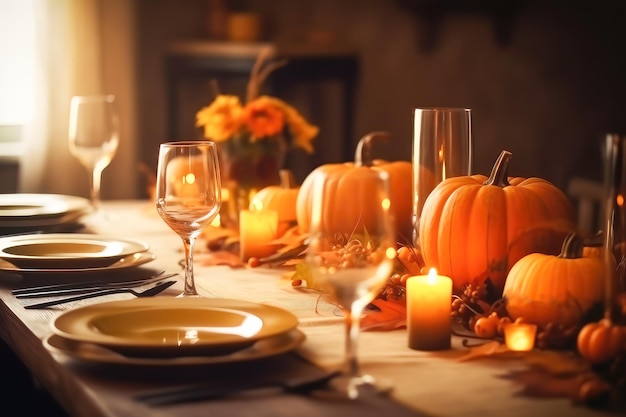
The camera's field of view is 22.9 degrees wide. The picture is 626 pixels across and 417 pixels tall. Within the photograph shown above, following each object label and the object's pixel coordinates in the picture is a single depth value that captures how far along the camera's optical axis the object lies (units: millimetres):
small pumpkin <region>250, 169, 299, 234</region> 2443
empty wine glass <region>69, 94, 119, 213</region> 2762
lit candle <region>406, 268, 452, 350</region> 1704
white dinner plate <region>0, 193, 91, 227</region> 2497
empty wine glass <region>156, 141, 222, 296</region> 1909
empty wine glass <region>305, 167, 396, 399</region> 1525
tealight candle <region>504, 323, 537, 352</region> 1711
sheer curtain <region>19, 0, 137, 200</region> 4798
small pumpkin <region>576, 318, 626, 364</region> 1590
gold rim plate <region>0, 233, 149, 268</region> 2093
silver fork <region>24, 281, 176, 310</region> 1906
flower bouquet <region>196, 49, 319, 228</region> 2667
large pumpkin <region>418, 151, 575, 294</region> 1944
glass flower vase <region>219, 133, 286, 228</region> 2665
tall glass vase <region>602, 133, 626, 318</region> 1542
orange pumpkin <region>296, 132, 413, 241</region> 2242
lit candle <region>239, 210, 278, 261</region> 2266
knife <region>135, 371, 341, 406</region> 1527
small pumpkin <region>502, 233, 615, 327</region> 1742
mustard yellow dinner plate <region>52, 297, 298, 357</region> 1615
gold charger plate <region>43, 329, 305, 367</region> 1588
